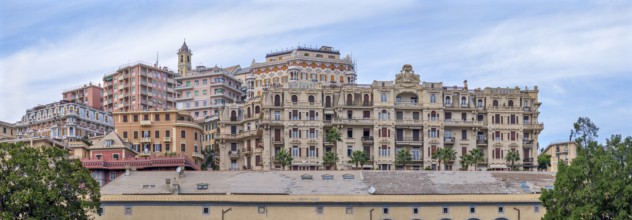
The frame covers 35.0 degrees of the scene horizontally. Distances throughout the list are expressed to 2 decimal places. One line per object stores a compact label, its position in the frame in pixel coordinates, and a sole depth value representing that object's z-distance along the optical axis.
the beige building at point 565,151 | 193.50
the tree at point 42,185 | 86.88
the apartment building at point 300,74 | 197.26
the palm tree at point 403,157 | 149.62
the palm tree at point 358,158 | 146.80
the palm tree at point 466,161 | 148.25
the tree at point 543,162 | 166.00
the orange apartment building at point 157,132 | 166.12
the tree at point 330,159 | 148.75
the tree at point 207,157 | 164.30
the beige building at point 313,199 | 113.19
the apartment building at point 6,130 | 190.80
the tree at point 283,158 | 148.00
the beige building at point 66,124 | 191.25
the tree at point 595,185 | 91.50
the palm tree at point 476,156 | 148.75
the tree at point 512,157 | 152.75
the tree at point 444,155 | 149.88
